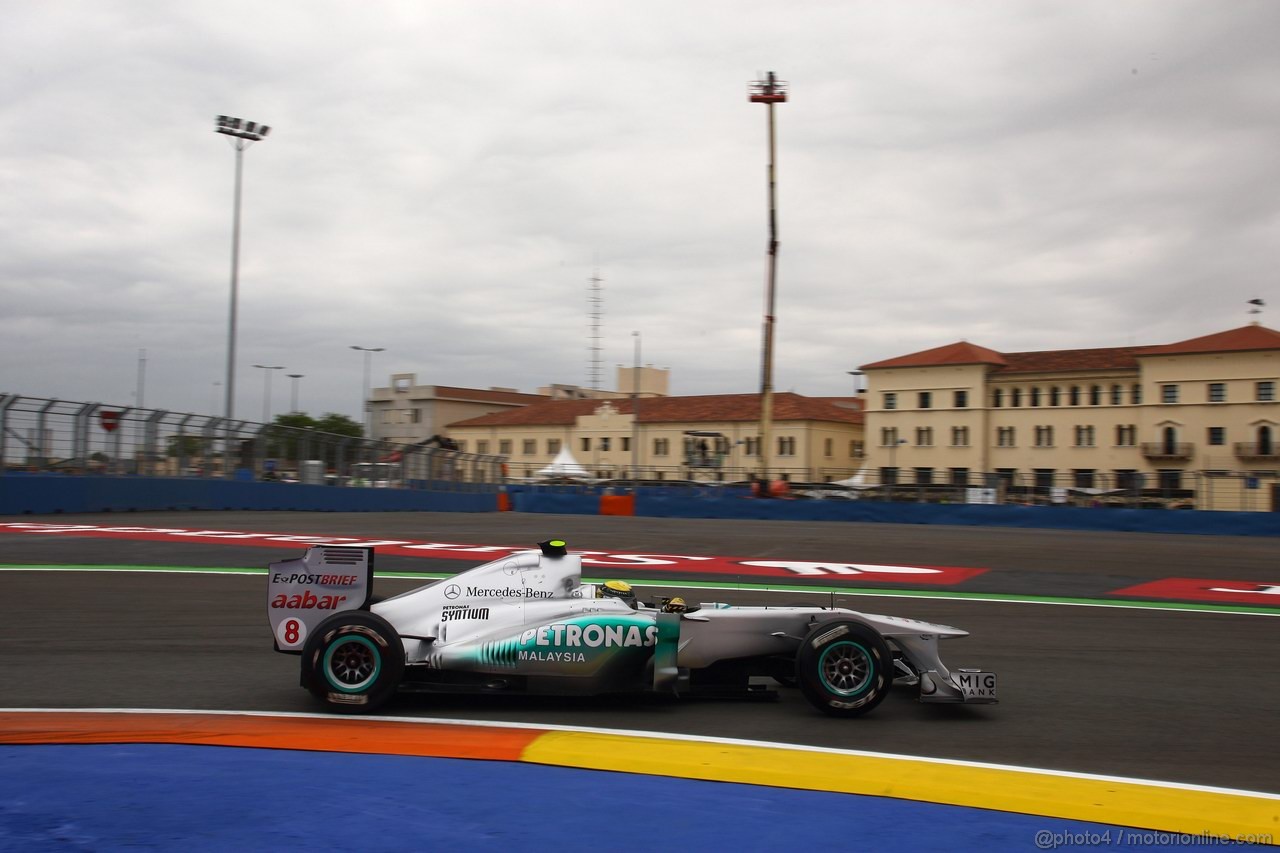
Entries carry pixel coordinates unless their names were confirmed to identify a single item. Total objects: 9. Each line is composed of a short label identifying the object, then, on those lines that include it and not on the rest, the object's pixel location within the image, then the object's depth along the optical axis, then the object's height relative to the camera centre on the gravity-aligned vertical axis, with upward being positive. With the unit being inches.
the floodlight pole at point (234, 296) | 1238.9 +201.1
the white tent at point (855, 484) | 1359.4 -8.0
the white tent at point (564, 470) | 2112.5 +3.1
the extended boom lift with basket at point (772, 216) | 1846.7 +465.9
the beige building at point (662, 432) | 2728.8 +116.9
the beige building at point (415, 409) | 3442.4 +201.0
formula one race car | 220.5 -36.7
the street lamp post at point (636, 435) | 2727.4 +104.2
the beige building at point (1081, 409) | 2306.8 +179.8
